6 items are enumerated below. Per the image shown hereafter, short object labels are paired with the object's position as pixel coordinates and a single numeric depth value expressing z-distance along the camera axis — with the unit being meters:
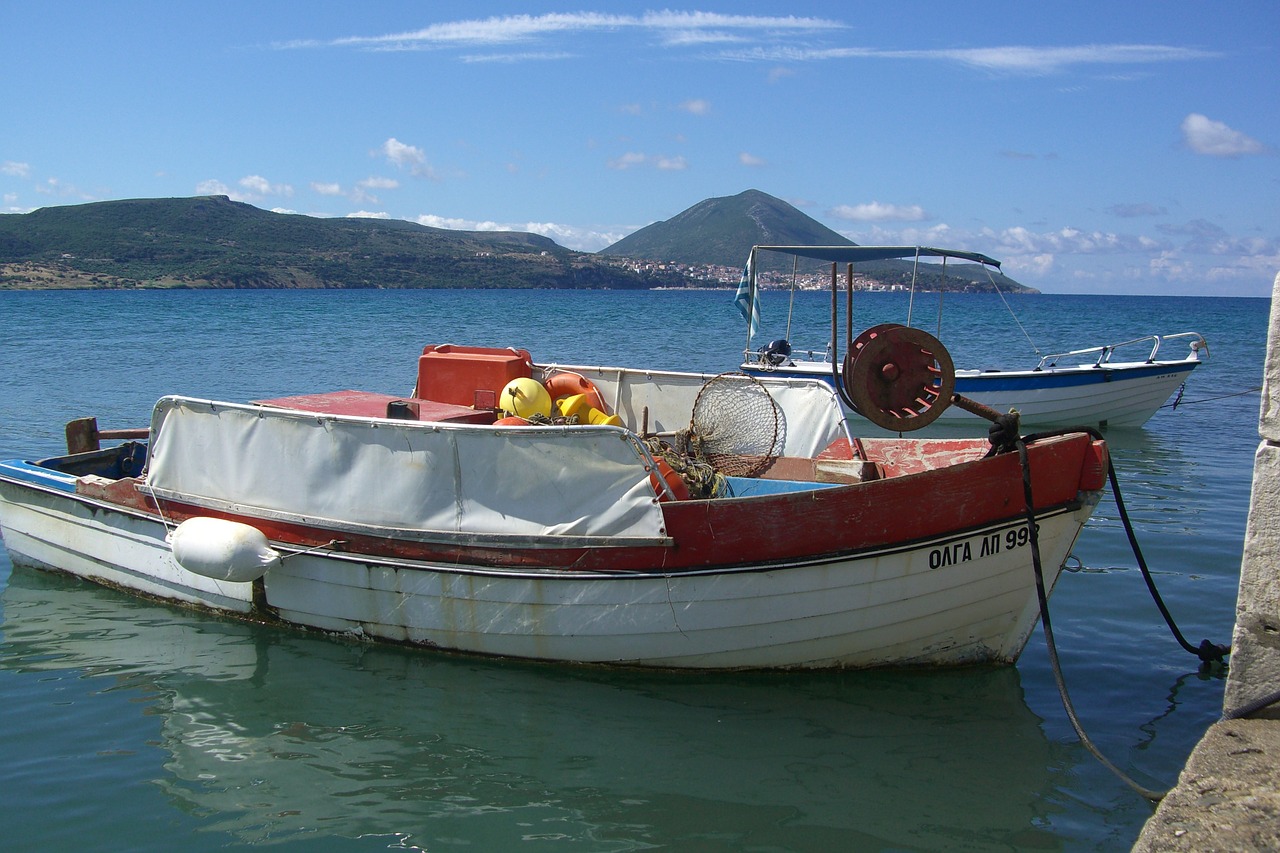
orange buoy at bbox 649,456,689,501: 6.83
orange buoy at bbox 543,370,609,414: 9.48
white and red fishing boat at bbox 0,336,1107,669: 6.14
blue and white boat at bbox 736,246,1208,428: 18.88
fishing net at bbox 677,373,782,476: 8.74
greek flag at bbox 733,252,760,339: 14.96
